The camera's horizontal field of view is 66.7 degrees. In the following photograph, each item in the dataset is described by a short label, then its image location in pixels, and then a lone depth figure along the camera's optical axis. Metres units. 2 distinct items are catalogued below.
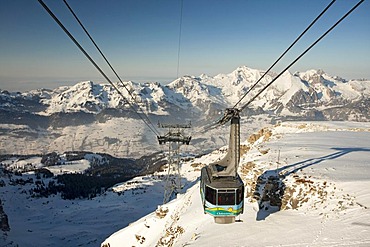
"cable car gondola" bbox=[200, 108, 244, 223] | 20.41
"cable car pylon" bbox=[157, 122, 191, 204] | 46.34
